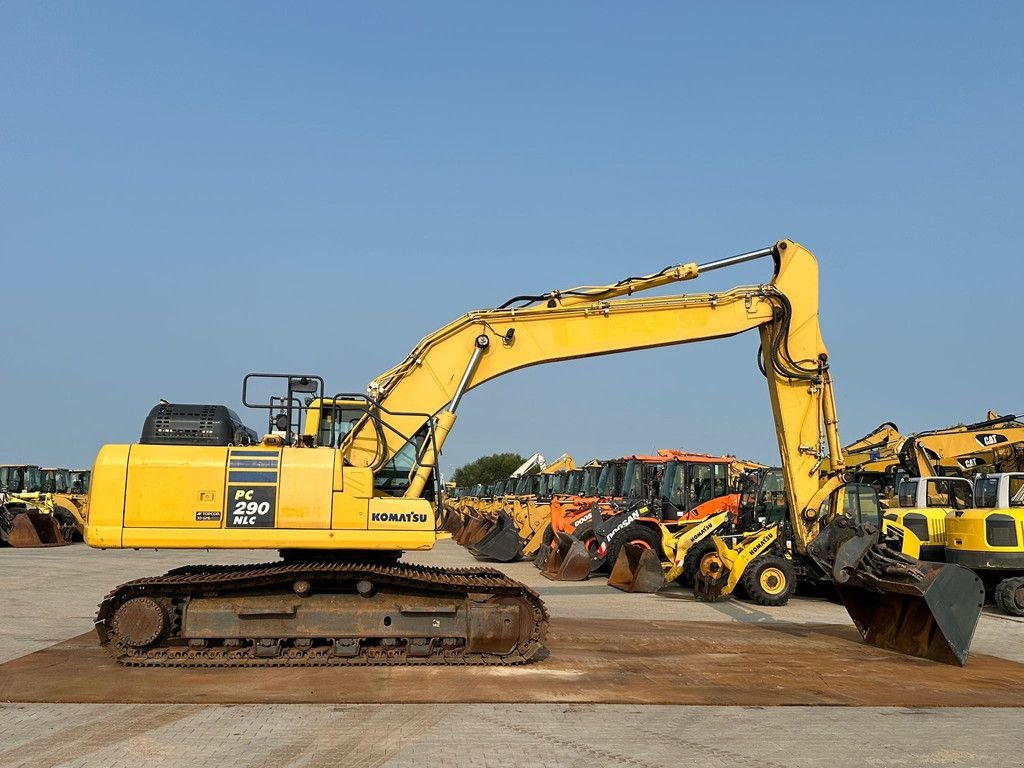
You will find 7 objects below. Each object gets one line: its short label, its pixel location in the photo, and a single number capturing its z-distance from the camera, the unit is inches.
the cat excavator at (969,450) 780.0
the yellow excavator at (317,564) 381.1
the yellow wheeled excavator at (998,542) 592.7
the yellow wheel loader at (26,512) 1178.6
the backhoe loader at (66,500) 1302.9
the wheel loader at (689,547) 692.1
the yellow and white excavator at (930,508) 666.8
